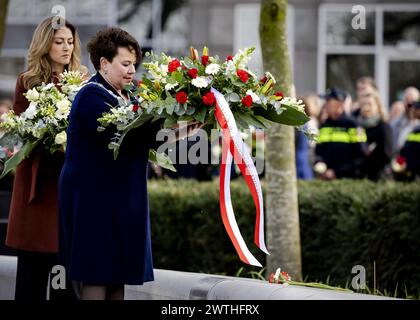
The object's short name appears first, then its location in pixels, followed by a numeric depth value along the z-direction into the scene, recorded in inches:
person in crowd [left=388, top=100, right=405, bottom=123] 576.4
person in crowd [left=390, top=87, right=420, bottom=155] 511.2
